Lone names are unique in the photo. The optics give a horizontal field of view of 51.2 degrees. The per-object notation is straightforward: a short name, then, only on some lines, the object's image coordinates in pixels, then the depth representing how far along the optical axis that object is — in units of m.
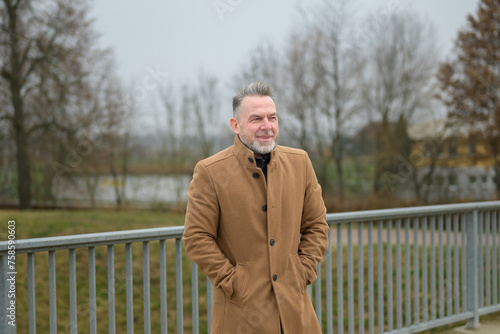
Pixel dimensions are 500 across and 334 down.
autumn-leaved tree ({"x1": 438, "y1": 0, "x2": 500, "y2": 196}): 19.36
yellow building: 19.44
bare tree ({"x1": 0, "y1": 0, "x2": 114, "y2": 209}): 16.94
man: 2.48
